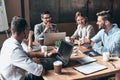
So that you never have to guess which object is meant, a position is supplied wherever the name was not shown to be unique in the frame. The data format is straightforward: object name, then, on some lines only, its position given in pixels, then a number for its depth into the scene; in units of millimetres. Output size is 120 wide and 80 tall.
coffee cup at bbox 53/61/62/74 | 2041
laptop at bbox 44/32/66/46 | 2985
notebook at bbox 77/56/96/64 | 2302
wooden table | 1962
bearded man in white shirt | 1969
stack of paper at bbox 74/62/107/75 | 2066
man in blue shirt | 2598
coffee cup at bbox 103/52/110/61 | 2312
